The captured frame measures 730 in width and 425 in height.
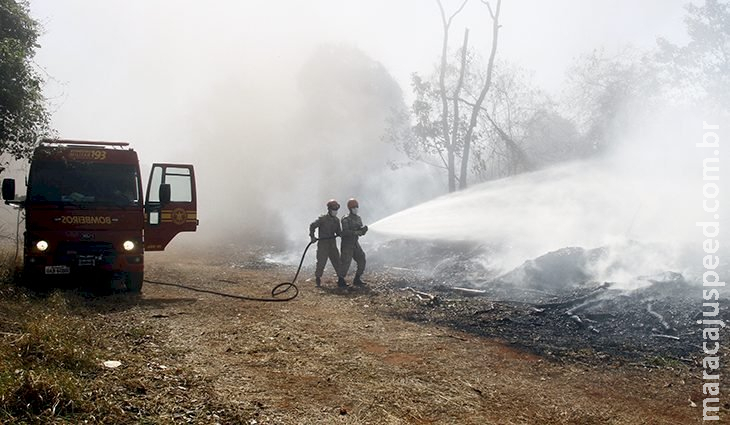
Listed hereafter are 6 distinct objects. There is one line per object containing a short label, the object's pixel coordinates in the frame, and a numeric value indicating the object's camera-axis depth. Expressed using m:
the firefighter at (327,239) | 11.66
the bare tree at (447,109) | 25.66
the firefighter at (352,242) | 11.52
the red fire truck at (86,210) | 8.06
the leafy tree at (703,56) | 24.00
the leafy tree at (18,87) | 8.49
